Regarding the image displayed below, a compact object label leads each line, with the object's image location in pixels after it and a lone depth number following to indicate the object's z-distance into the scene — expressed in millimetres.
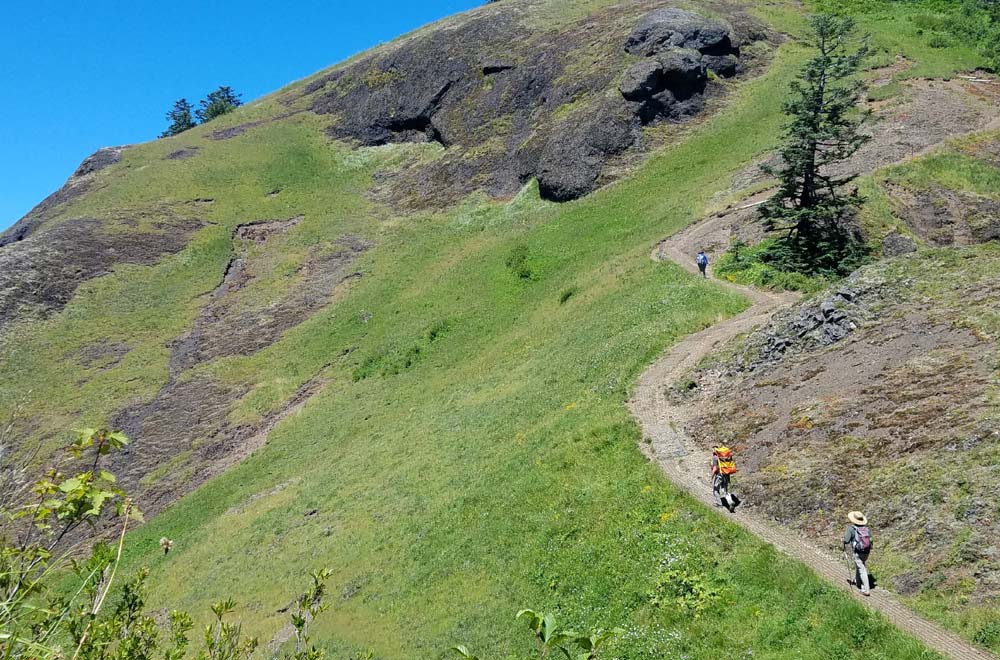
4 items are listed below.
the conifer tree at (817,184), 30219
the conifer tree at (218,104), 115000
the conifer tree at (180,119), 116750
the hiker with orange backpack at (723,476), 15609
